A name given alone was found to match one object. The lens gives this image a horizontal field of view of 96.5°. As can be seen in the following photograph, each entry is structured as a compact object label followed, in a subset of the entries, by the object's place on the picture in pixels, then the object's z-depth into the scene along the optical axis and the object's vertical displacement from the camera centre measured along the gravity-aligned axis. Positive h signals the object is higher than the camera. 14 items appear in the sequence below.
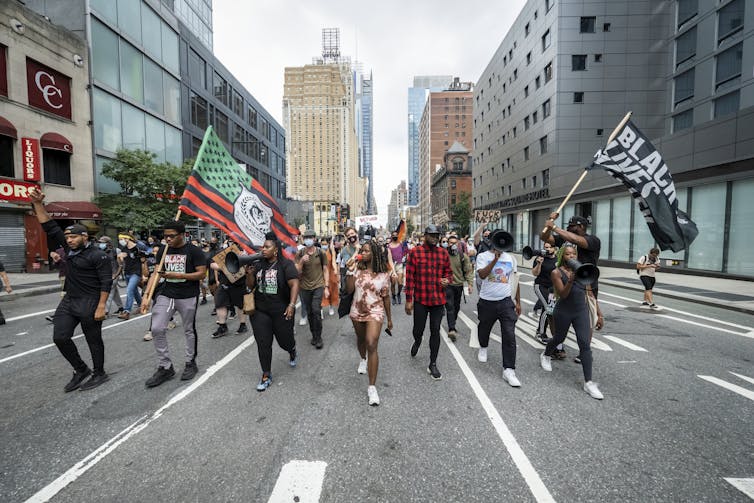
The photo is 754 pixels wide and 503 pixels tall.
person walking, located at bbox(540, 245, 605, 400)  4.09 -0.95
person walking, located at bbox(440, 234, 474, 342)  6.59 -0.88
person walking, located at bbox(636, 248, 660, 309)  9.20 -0.96
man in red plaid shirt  4.60 -0.64
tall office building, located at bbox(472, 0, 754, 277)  15.26 +10.64
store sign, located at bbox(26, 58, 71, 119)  17.61 +8.00
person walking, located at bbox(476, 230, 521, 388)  4.43 -0.88
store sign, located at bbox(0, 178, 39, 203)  15.95 +2.18
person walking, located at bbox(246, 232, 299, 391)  4.30 -0.78
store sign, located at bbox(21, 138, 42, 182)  16.88 +3.81
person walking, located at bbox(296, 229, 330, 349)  6.09 -0.84
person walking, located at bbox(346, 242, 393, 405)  3.99 -0.68
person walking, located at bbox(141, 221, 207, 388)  4.36 -0.78
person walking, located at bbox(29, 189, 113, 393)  4.14 -0.77
